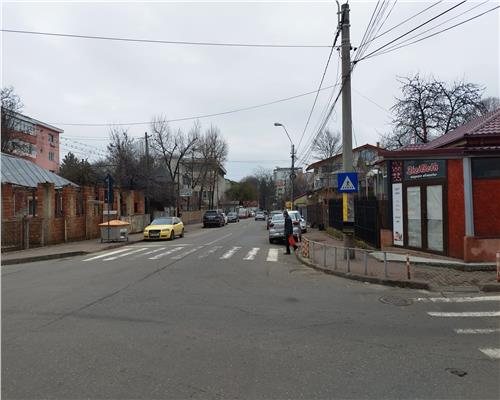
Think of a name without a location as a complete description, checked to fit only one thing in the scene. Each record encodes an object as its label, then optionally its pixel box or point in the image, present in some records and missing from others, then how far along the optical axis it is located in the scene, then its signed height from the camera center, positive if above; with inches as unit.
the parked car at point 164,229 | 1003.9 -57.2
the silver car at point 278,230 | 874.3 -53.5
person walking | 663.8 -41.6
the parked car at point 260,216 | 2864.2 -79.3
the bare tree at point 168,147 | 1996.8 +297.8
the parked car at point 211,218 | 1823.3 -56.8
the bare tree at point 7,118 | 1453.0 +329.1
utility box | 904.3 -53.2
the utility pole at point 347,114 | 530.0 +117.6
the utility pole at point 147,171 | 1508.9 +132.9
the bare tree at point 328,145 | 2736.2 +396.7
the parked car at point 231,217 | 2583.7 -72.5
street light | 1524.4 +167.9
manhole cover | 315.9 -76.9
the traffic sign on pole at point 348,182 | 520.7 +28.5
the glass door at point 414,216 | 551.2 -17.0
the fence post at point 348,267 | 443.2 -70.1
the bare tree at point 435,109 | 1143.0 +271.7
